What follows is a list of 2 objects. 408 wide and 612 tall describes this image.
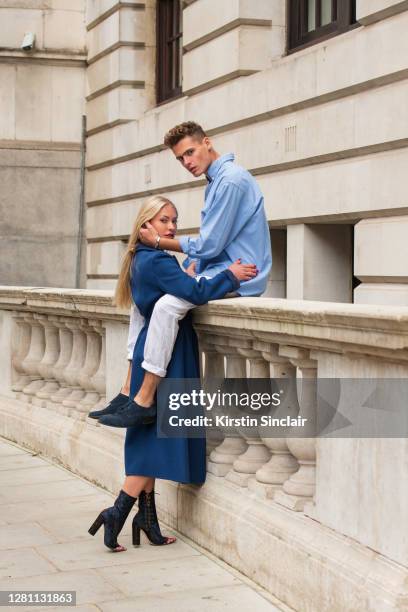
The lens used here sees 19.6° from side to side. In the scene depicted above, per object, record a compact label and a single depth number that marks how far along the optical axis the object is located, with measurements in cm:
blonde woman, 540
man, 543
